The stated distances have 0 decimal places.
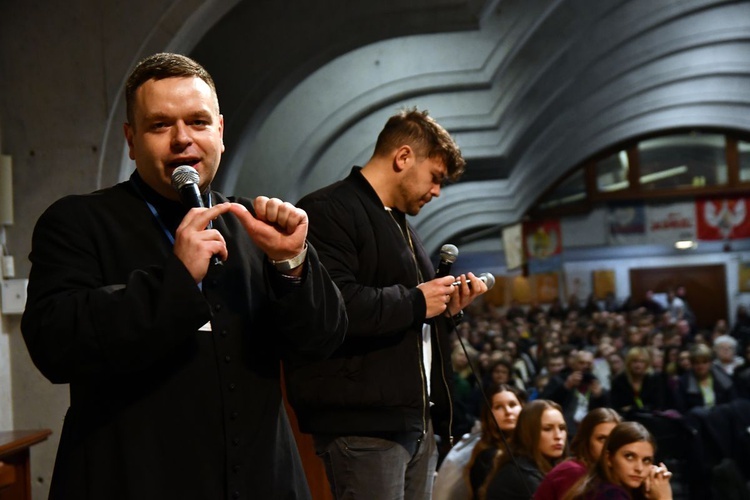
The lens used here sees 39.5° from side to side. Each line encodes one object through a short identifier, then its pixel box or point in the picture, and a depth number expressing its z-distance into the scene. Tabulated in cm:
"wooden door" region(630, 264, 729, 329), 2800
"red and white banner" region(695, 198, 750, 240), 2614
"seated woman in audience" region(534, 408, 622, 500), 478
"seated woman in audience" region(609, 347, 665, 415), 1018
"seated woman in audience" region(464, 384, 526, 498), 535
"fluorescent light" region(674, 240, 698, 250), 2712
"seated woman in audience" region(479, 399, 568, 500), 546
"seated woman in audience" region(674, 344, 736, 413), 1015
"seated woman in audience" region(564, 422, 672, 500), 479
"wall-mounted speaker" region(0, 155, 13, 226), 540
